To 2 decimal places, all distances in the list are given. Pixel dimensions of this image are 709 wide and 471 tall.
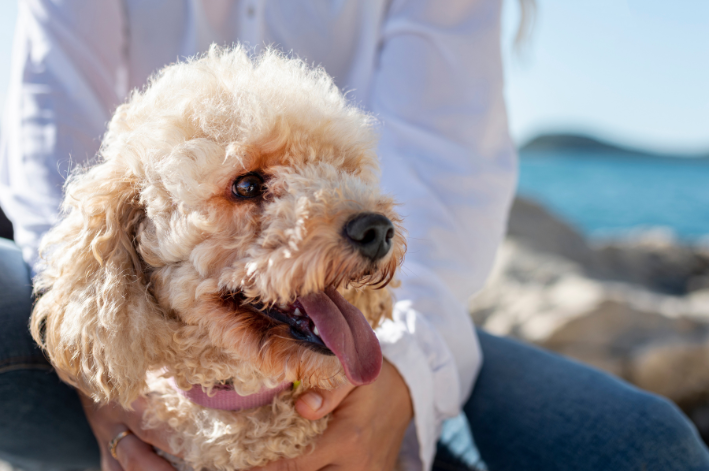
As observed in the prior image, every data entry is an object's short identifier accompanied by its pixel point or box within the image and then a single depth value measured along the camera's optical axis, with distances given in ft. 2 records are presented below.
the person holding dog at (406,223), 2.02
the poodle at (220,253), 1.73
